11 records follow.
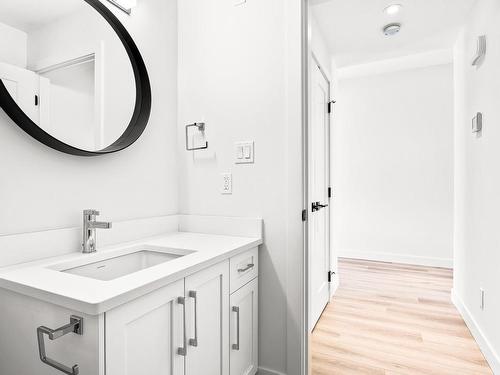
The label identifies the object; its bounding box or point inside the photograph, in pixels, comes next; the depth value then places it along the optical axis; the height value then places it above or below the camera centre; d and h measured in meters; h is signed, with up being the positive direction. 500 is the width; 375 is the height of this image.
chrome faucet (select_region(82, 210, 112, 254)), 1.26 -0.18
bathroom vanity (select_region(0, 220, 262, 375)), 0.80 -0.39
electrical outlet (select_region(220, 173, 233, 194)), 1.71 +0.02
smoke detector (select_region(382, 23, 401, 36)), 2.49 +1.33
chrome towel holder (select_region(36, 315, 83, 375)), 0.77 -0.38
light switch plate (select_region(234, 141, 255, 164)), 1.64 +0.19
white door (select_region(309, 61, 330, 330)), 2.32 -0.04
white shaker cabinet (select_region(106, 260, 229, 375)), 0.84 -0.47
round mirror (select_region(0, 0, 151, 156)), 1.13 +0.48
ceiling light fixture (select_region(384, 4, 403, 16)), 2.19 +1.31
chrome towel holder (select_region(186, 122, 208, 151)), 1.77 +0.34
